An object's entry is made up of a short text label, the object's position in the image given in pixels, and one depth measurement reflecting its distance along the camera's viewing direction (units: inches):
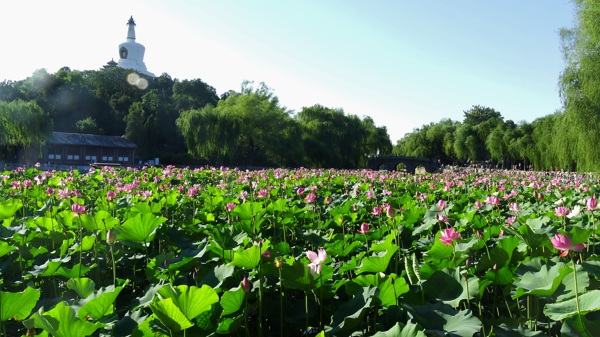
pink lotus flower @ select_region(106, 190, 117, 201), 175.5
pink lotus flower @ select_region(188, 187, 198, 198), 184.1
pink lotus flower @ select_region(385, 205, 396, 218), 113.2
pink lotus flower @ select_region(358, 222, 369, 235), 110.4
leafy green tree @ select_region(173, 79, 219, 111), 2227.7
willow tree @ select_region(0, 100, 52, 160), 990.4
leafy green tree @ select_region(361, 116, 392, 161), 1860.6
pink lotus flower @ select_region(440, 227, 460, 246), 81.9
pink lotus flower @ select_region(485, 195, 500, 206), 149.3
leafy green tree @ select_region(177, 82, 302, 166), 1236.5
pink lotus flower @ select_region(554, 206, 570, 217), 116.5
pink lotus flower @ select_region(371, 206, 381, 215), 137.5
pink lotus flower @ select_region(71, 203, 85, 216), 111.9
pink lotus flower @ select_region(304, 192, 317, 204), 163.6
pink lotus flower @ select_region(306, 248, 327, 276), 70.5
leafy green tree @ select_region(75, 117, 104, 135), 1980.8
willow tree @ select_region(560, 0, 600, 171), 628.4
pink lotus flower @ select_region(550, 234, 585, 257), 64.0
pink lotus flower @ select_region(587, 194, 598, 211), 114.5
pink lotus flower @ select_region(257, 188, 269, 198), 175.8
